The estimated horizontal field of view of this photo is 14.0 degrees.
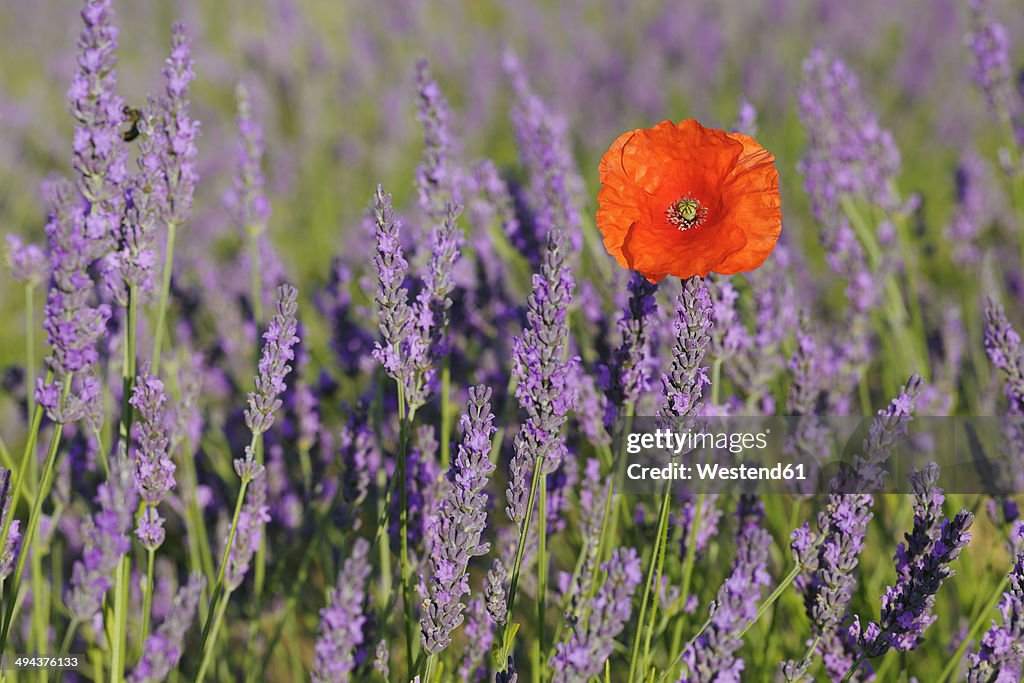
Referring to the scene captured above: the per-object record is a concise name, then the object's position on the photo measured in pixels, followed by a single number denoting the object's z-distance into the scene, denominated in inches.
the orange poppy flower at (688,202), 53.6
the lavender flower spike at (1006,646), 53.3
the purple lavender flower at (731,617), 53.5
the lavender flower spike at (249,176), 60.5
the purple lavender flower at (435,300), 55.7
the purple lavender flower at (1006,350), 56.1
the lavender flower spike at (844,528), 54.5
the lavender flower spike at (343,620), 53.1
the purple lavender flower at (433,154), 58.9
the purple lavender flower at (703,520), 57.9
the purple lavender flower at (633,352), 55.6
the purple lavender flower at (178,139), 56.5
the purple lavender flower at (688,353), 53.3
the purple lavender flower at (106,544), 52.0
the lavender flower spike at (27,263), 56.8
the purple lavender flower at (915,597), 53.6
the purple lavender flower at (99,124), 55.3
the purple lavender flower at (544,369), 53.7
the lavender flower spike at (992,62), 63.5
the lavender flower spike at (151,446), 54.9
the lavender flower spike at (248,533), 56.6
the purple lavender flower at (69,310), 54.5
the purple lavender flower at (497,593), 53.5
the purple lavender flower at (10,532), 54.5
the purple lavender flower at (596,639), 52.8
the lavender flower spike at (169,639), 53.8
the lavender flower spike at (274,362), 54.6
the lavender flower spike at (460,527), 53.5
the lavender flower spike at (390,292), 54.6
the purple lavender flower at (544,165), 60.3
